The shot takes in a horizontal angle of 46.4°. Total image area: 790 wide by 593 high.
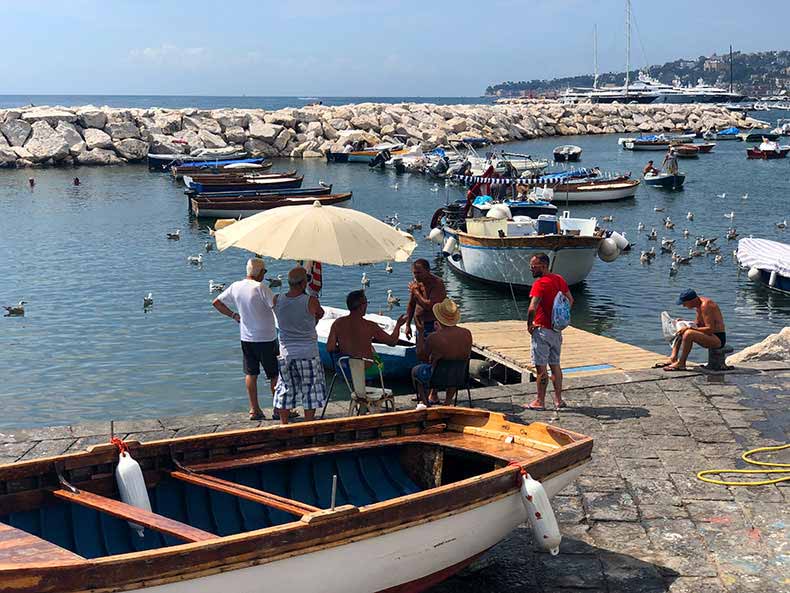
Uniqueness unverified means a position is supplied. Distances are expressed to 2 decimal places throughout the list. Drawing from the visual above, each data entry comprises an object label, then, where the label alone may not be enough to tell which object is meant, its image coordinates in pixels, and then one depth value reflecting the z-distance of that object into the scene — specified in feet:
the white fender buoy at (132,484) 20.54
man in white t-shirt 32.07
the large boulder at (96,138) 193.67
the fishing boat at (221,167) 161.97
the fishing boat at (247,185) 134.00
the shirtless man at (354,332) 31.60
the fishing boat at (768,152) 217.15
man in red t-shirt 33.88
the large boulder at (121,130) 200.45
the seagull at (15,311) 69.42
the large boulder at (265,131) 212.23
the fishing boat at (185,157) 183.21
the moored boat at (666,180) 156.04
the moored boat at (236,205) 123.65
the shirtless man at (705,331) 39.09
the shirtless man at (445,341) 32.30
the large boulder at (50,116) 198.29
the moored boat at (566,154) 206.75
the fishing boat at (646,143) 238.68
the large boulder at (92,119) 201.36
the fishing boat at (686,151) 217.97
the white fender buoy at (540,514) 21.20
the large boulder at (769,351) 45.78
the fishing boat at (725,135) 292.10
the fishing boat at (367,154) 204.72
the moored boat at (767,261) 77.87
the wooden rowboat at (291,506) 16.93
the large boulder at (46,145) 186.29
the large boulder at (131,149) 196.75
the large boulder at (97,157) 190.29
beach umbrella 29.76
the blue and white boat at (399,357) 50.08
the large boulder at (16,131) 192.54
